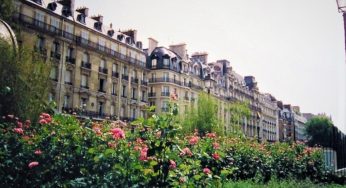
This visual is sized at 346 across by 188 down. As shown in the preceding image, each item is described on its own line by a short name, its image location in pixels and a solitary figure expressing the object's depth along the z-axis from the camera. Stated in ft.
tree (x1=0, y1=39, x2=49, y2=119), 34.04
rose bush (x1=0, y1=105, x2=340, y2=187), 14.17
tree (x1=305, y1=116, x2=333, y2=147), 200.01
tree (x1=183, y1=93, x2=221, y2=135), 114.32
